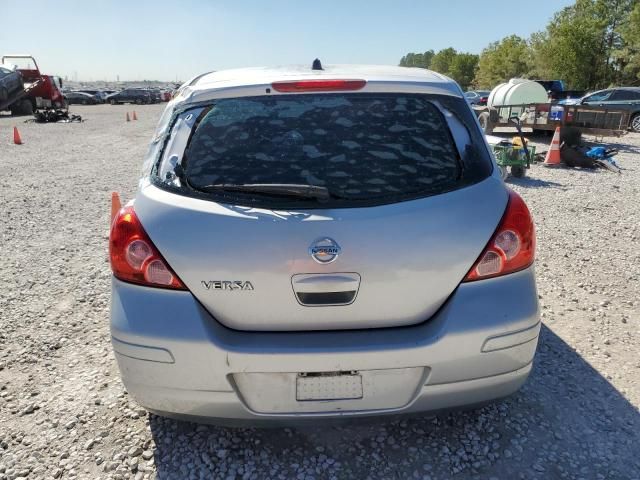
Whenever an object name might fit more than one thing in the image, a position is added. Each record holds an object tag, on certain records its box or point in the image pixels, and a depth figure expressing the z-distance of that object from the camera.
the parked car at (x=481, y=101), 25.13
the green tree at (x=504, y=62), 60.12
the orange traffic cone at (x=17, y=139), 15.27
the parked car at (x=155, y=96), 54.14
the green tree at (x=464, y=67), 93.00
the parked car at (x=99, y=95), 52.53
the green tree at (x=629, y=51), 36.59
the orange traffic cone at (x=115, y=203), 4.42
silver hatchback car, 1.86
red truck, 26.52
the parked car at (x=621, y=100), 17.48
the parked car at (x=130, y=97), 51.69
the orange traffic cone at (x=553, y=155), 10.60
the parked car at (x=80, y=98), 50.81
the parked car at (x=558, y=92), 26.47
